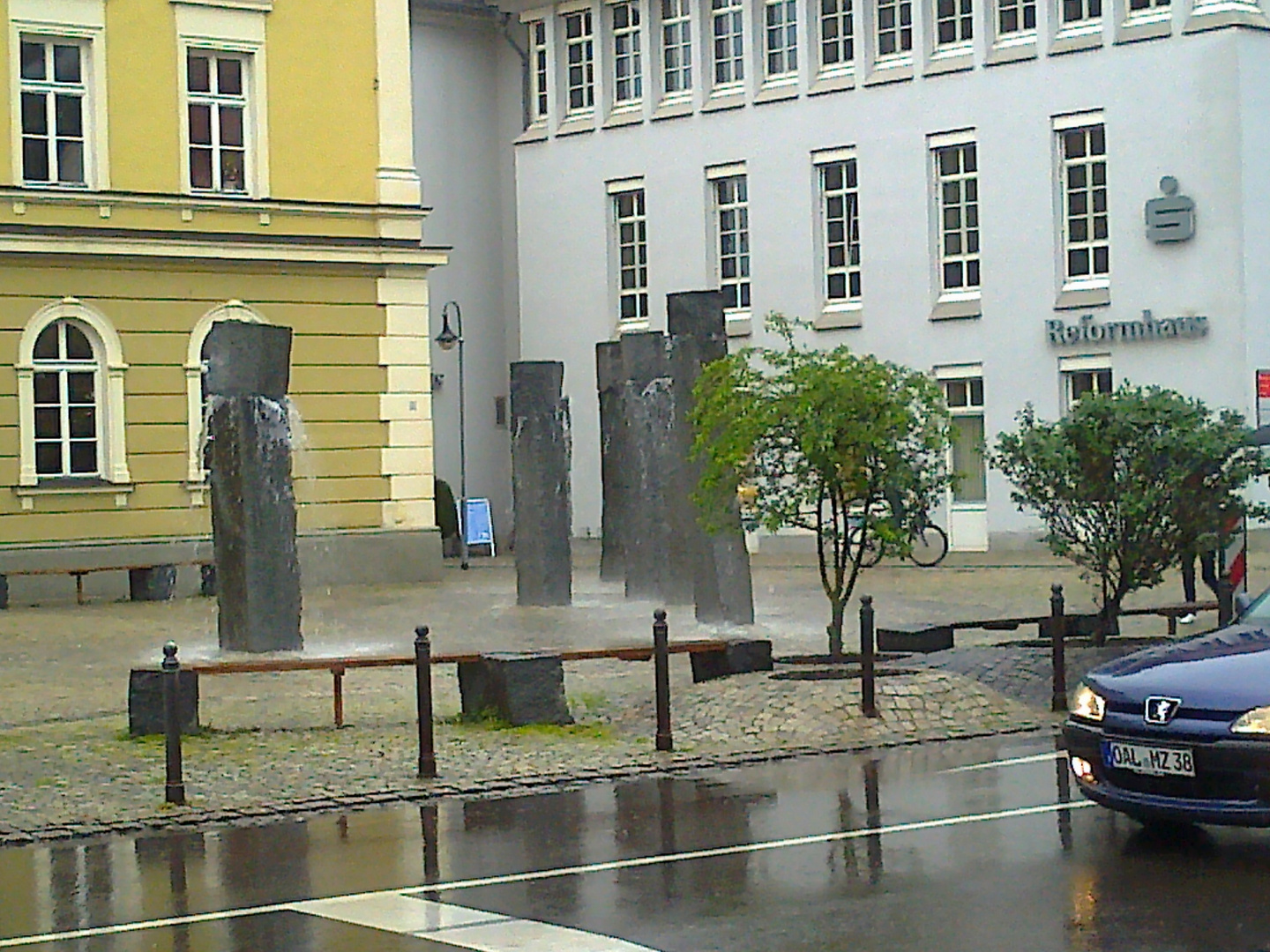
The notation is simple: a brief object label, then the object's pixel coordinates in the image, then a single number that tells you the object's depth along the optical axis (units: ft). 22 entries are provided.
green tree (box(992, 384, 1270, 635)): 57.98
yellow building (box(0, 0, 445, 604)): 106.52
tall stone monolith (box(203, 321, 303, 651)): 74.95
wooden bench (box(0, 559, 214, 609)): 102.27
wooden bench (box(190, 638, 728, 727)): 51.37
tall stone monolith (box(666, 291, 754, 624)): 79.71
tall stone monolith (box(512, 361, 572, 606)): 98.07
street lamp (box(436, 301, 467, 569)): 139.13
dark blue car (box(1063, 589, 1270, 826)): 32.42
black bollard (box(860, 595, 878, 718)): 51.19
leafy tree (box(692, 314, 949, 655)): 58.34
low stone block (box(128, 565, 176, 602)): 104.73
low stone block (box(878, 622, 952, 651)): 63.67
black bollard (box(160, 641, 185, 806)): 43.09
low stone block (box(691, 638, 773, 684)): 57.62
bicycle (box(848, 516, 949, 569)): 125.70
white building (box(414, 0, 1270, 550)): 126.11
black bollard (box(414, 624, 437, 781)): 45.80
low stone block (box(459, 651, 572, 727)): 52.65
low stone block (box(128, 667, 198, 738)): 51.98
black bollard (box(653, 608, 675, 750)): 49.21
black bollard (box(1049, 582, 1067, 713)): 54.29
